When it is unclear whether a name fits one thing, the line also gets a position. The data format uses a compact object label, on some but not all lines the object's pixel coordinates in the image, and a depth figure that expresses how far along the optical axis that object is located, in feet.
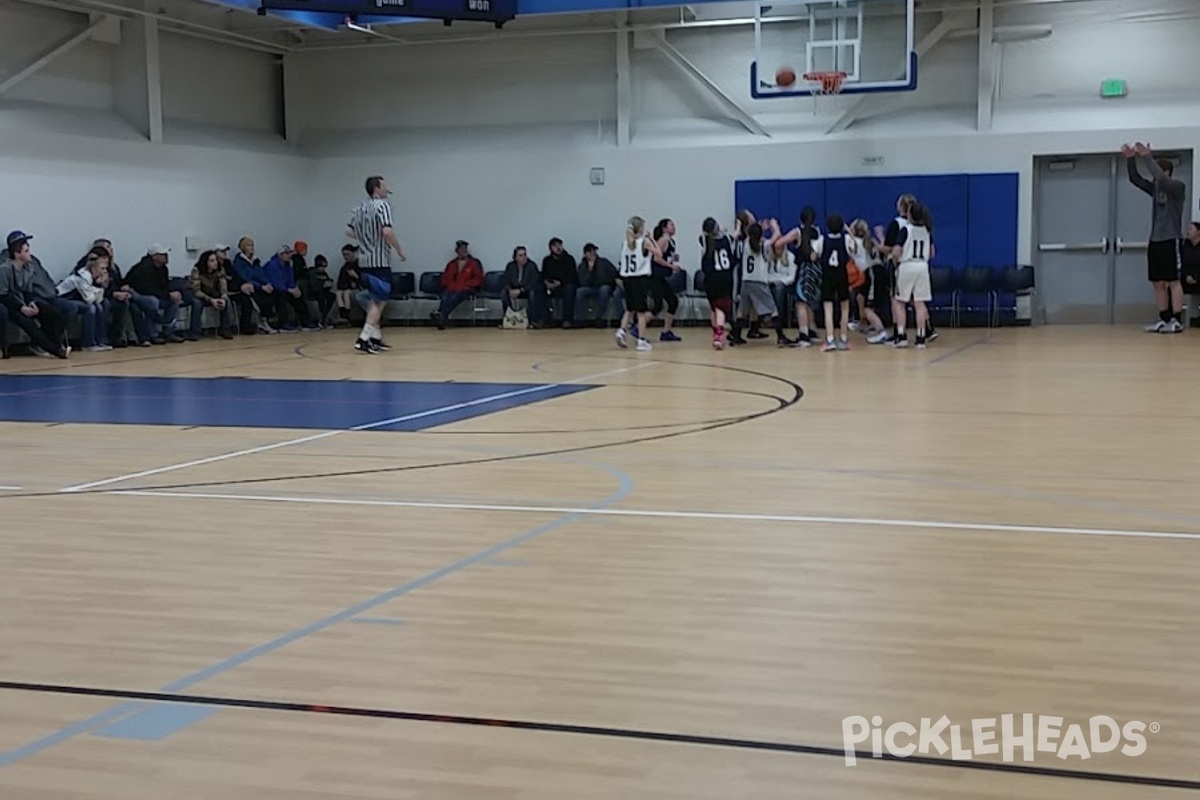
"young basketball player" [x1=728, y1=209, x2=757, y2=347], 45.11
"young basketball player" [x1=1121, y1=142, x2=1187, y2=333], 51.70
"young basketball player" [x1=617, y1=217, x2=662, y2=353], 44.11
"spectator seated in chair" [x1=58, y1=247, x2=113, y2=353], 49.14
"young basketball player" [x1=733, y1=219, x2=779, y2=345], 45.39
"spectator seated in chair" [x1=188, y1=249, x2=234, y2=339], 56.90
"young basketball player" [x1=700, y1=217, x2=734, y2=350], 44.73
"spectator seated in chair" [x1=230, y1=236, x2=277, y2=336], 59.82
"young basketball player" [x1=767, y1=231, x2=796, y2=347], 46.88
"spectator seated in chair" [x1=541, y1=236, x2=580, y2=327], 62.23
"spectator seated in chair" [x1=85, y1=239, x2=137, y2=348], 51.13
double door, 57.77
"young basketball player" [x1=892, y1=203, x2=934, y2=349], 43.65
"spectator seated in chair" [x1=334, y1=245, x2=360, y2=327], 65.00
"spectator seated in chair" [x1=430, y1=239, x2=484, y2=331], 63.93
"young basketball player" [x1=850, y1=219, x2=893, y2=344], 48.06
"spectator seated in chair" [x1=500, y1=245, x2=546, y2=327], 63.05
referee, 42.09
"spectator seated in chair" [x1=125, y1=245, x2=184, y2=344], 53.01
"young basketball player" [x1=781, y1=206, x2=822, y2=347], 45.62
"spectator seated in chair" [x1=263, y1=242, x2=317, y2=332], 61.31
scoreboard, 49.70
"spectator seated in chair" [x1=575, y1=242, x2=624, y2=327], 61.98
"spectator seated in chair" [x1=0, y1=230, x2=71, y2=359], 45.98
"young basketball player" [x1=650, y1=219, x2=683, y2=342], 45.34
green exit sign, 56.34
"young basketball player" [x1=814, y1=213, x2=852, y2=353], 43.09
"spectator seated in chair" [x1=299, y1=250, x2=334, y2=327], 64.13
